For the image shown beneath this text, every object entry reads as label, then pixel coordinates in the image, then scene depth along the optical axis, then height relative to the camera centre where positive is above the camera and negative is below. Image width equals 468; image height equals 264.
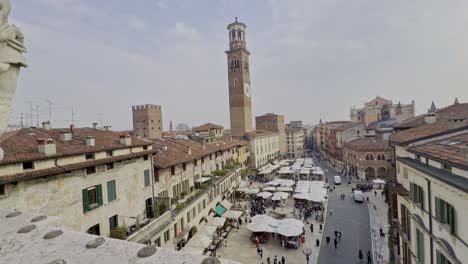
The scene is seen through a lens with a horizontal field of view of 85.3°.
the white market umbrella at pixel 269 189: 40.47 -9.66
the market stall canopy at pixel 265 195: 36.44 -9.62
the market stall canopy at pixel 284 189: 40.88 -9.85
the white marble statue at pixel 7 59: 4.26 +1.37
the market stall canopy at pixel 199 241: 20.92 -9.30
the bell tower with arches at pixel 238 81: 70.62 +13.73
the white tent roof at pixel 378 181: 42.41 -9.66
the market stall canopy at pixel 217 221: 26.08 -9.56
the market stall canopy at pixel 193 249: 19.93 -9.39
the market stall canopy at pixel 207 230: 23.33 -9.32
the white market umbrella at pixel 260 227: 25.12 -9.93
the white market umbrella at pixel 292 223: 25.22 -9.59
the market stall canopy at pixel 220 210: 30.28 -9.65
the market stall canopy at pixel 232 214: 29.34 -9.90
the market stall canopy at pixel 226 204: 32.63 -9.66
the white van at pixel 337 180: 49.66 -10.72
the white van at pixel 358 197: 37.54 -10.69
